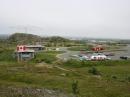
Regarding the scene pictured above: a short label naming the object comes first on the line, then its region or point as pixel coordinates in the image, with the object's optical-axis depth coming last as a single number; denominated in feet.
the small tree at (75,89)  58.65
